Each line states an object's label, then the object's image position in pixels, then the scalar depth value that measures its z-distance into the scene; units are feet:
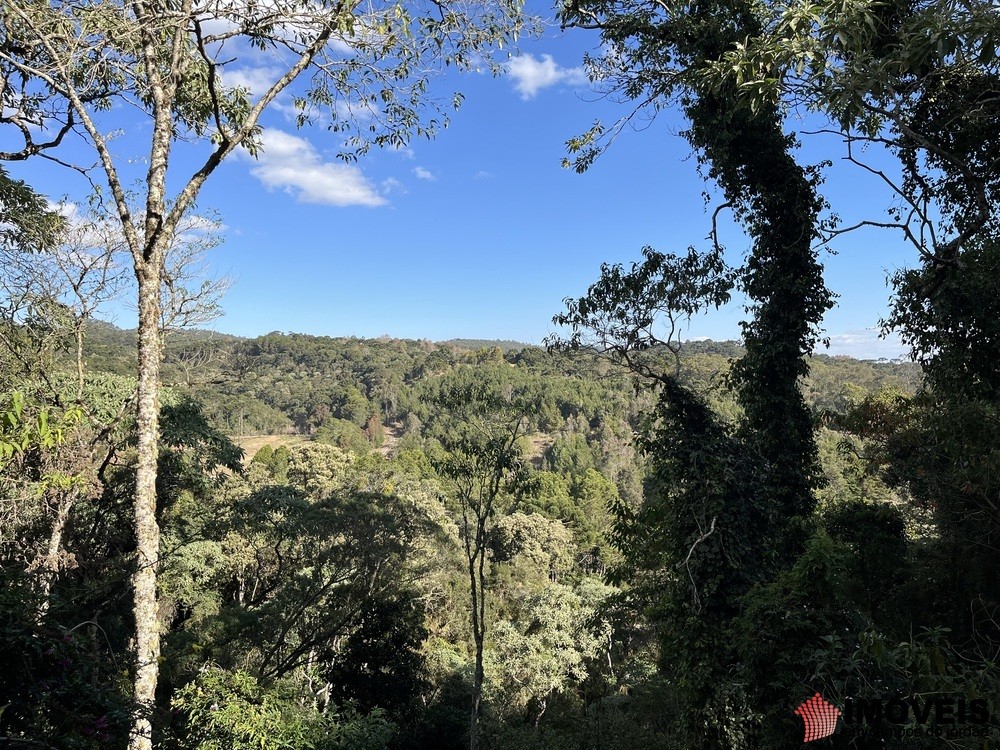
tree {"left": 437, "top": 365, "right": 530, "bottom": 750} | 32.71
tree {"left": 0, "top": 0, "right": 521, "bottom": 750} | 12.78
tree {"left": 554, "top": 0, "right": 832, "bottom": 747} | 18.37
